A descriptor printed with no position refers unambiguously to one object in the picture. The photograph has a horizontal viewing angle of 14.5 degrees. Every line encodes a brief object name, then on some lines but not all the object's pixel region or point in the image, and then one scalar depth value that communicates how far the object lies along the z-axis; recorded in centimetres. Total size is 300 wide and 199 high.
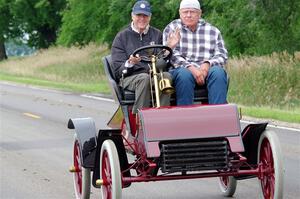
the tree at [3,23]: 9149
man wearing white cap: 1106
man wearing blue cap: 1127
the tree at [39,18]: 8594
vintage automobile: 1000
